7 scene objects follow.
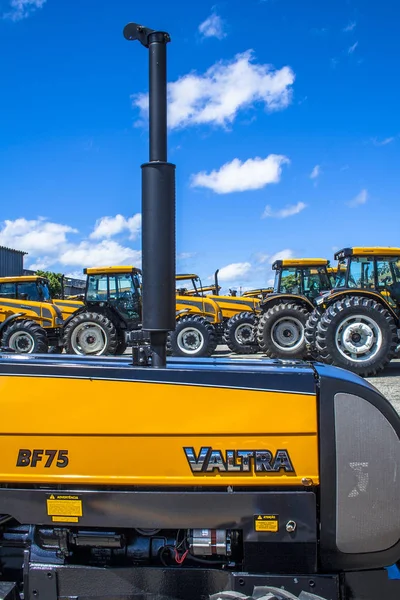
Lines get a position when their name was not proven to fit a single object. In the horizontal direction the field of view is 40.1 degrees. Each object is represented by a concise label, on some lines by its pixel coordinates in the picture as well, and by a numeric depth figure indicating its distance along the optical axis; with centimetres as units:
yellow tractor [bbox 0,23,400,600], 192
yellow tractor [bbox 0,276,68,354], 1209
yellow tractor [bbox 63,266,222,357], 1241
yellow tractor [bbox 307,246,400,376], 887
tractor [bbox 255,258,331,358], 1134
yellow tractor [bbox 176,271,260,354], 1388
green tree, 3422
